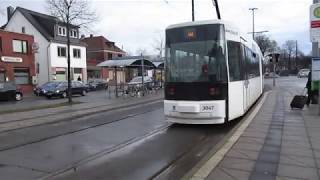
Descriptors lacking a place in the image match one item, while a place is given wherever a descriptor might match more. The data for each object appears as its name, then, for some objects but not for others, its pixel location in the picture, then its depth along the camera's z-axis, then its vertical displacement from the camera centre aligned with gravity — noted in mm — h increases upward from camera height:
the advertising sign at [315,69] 10370 +294
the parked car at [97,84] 33882 -527
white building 34993 +4897
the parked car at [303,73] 51257 +819
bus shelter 20082 +1298
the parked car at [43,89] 24760 -736
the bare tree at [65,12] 16814 +4279
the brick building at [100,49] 50309 +5834
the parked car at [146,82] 22144 -219
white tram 7696 +164
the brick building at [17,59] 28269 +2388
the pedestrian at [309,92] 11734 -646
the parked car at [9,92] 21686 -858
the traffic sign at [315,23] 9123 +1823
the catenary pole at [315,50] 11303 +1143
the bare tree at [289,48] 82648 +9111
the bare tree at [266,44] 66179 +8722
